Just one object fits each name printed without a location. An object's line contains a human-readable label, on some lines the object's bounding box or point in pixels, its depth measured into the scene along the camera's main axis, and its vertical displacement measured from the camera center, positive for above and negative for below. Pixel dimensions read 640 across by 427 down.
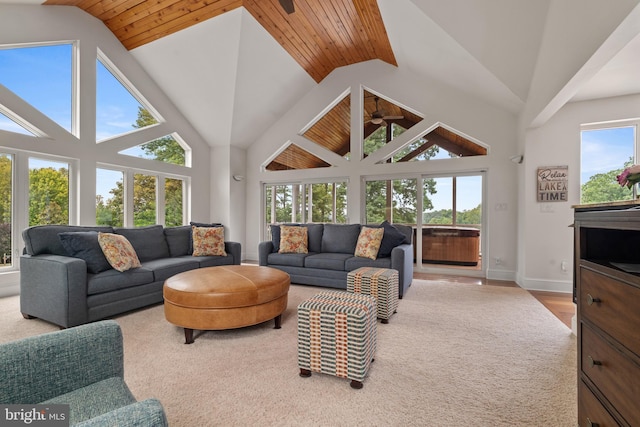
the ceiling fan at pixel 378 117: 6.05 +1.95
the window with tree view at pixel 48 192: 4.34 +0.30
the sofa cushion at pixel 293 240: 4.81 -0.44
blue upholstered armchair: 0.99 -0.57
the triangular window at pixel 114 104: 5.04 +1.92
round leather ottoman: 2.58 -0.78
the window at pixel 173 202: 6.30 +0.23
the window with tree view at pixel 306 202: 6.57 +0.25
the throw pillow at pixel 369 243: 4.23 -0.42
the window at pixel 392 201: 5.91 +0.25
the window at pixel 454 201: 5.49 +0.23
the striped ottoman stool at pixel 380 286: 3.03 -0.76
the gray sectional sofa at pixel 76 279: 2.82 -0.69
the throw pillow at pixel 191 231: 4.69 -0.29
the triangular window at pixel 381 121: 5.93 +1.85
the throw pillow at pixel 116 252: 3.27 -0.43
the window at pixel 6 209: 4.06 +0.04
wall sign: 4.43 +0.46
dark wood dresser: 1.02 -0.40
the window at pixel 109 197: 5.11 +0.26
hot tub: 5.60 -0.59
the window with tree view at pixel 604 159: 4.25 +0.80
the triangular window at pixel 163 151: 5.68 +1.24
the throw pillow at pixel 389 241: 4.26 -0.39
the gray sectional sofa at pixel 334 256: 4.07 -0.63
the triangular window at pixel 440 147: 5.46 +1.24
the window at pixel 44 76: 4.04 +1.92
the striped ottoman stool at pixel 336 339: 1.94 -0.84
